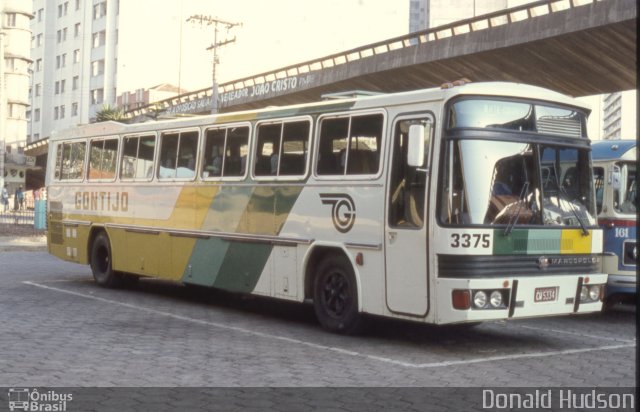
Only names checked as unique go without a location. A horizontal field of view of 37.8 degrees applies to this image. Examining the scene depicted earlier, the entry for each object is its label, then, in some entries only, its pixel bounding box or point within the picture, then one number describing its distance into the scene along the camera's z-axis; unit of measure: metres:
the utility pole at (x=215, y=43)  51.48
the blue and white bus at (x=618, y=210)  13.33
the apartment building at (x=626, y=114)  198.00
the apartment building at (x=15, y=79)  89.00
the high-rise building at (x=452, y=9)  130.38
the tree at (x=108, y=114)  60.92
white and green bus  9.86
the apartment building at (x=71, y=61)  94.94
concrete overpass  28.67
